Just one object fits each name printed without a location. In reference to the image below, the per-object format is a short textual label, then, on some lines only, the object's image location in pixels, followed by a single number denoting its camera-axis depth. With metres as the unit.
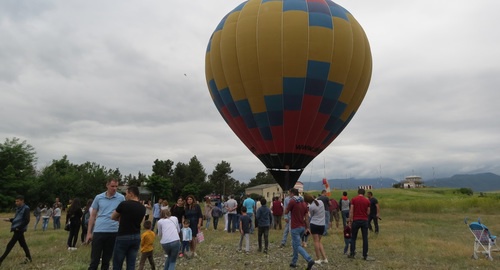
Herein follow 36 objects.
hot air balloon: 18.33
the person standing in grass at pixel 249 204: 15.90
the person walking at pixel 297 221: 8.78
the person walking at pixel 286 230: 12.07
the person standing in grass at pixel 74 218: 11.27
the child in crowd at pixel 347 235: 9.89
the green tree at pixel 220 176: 99.75
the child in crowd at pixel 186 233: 9.57
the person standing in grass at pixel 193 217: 10.13
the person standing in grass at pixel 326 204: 13.97
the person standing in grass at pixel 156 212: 15.66
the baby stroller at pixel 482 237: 9.84
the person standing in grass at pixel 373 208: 14.02
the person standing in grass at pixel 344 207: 15.04
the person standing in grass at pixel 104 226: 6.35
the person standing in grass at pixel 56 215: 20.06
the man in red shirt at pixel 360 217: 9.46
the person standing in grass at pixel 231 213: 16.62
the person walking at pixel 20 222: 8.72
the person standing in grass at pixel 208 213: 18.49
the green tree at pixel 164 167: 85.19
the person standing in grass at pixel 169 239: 7.49
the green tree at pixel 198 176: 84.63
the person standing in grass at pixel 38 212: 20.69
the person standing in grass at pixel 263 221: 10.90
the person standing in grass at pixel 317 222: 9.16
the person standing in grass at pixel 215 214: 18.38
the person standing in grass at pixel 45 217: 19.62
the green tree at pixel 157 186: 63.97
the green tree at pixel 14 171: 47.47
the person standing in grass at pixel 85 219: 11.80
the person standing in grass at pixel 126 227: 5.86
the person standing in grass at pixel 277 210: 16.66
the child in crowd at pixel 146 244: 7.92
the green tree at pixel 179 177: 82.68
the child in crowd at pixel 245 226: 10.88
